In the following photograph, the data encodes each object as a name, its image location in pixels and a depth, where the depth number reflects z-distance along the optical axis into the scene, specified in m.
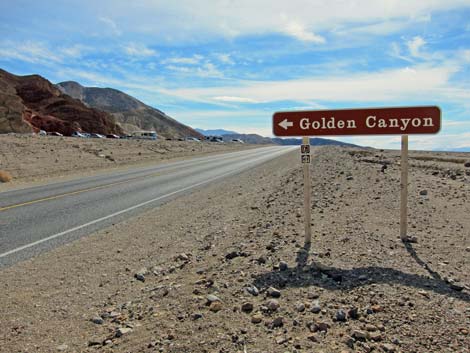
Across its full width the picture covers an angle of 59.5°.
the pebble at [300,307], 3.63
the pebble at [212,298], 4.01
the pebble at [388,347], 2.96
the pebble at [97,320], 4.18
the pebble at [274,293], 3.97
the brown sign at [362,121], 5.32
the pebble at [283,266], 4.66
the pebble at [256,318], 3.51
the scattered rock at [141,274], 5.52
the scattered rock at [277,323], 3.42
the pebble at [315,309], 3.58
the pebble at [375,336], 3.10
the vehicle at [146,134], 81.66
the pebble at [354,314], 3.44
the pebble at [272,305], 3.69
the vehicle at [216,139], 111.82
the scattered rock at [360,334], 3.12
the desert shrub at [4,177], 19.08
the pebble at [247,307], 3.75
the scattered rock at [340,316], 3.42
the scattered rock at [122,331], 3.75
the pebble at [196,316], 3.74
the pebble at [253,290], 4.07
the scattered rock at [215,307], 3.83
